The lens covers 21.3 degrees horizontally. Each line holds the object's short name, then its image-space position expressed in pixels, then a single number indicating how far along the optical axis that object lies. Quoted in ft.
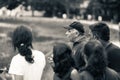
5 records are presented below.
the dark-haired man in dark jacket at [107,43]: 13.41
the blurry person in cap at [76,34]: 14.54
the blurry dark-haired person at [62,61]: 10.34
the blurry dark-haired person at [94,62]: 10.18
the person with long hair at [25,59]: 10.99
